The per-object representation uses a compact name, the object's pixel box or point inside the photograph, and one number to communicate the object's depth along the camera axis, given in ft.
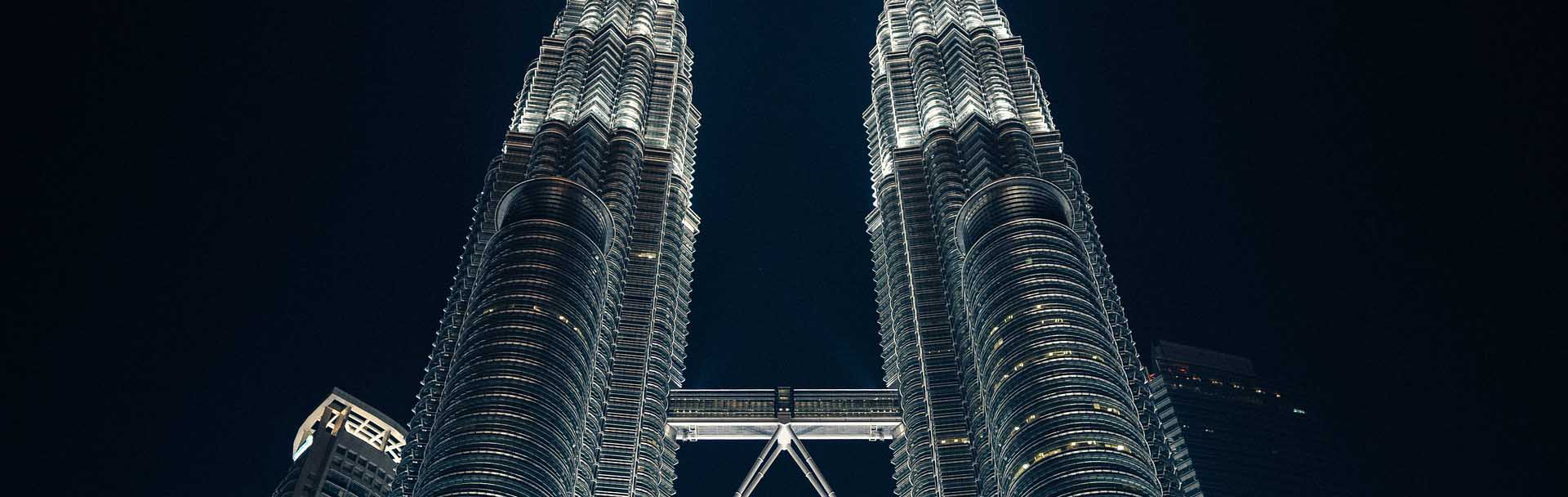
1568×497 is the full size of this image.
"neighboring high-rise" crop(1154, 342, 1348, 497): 622.95
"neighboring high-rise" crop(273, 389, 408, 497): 611.88
